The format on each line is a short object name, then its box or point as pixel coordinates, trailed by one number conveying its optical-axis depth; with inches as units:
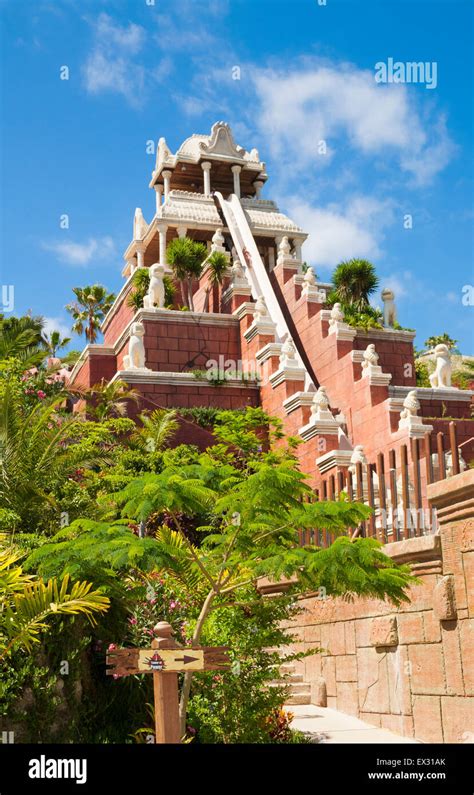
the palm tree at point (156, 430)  792.3
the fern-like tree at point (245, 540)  303.9
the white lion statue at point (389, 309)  1191.6
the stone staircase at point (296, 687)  474.0
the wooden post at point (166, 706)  261.9
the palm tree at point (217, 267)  1193.4
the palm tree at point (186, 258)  1208.2
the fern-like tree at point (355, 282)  1237.1
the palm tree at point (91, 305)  1771.7
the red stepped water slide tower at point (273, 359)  816.3
